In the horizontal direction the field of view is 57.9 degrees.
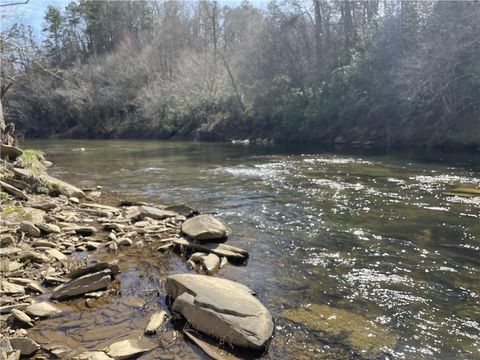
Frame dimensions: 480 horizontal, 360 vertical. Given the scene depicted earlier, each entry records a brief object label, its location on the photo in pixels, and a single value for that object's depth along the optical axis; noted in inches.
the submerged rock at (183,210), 387.2
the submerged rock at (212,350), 168.9
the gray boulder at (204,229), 303.7
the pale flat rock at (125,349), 165.6
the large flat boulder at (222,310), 177.2
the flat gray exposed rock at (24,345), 164.4
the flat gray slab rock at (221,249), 280.2
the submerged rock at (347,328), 176.7
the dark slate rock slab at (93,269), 230.8
